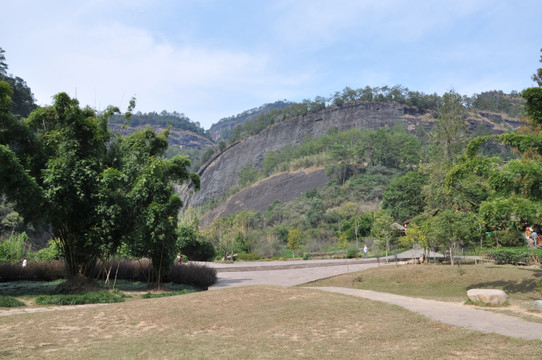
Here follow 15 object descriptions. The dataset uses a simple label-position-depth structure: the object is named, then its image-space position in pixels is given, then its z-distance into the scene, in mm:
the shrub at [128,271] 16934
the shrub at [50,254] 19100
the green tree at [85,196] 12688
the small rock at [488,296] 9344
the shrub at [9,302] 10266
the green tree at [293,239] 35375
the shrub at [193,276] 15938
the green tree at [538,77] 22112
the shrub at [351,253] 31000
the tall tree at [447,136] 30484
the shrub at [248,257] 33719
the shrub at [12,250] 20812
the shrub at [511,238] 23562
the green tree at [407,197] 38312
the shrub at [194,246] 28478
